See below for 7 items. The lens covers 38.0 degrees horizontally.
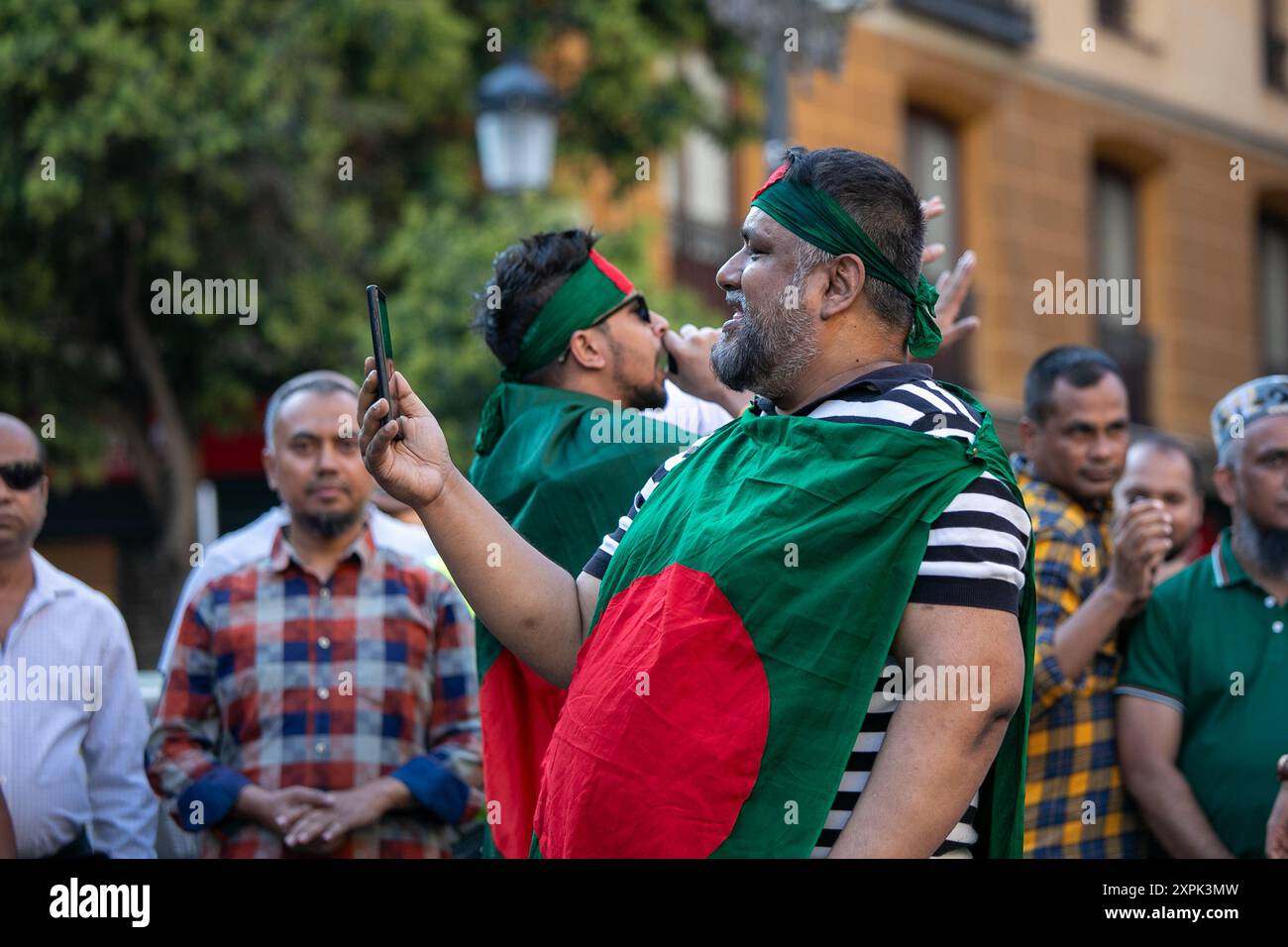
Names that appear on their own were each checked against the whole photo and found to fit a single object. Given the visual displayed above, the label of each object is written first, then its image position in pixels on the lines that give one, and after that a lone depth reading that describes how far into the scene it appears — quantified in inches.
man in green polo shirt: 187.5
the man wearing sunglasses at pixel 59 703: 198.2
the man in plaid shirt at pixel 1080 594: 191.0
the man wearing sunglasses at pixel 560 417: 152.7
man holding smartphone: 114.3
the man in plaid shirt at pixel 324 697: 199.0
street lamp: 404.5
